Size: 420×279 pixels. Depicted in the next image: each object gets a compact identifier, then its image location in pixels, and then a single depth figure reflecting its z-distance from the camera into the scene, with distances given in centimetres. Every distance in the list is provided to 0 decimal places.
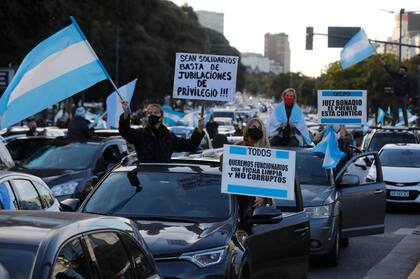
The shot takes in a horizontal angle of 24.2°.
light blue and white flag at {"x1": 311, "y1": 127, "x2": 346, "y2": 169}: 1377
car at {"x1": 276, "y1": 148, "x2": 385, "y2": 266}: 1280
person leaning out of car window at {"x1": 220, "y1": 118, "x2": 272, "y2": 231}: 973
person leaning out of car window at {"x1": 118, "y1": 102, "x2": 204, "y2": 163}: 1089
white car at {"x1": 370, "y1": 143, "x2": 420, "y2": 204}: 2134
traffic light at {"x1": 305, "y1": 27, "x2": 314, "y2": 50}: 4644
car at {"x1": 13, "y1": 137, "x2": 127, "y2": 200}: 1553
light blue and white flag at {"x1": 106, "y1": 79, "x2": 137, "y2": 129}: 2016
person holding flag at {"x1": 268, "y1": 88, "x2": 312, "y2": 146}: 1609
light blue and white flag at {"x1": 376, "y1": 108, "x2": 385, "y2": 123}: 5228
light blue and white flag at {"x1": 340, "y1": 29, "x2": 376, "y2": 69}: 2247
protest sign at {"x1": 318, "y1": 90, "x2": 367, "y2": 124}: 1675
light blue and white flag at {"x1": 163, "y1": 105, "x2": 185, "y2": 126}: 3869
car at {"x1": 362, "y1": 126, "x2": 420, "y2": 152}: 2712
